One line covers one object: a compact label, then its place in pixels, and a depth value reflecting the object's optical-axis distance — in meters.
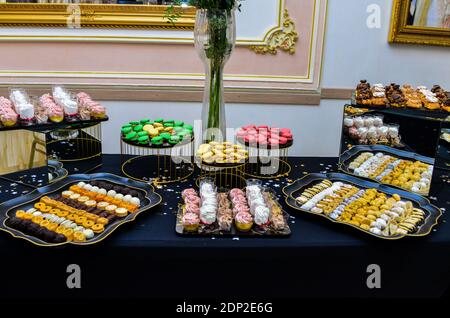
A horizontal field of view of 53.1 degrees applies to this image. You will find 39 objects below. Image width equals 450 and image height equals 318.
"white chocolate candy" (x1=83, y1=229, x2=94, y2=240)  1.38
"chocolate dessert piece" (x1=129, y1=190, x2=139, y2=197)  1.69
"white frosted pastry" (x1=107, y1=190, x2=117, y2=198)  1.67
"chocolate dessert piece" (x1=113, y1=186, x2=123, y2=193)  1.71
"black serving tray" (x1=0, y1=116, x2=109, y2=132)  1.71
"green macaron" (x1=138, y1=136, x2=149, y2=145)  1.82
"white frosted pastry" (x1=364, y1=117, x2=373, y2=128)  2.02
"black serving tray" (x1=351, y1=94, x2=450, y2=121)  1.90
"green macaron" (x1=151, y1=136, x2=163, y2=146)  1.82
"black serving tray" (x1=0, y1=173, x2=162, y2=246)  1.38
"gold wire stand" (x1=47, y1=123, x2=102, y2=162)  1.97
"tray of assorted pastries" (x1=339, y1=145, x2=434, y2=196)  1.87
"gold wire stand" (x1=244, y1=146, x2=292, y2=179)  2.00
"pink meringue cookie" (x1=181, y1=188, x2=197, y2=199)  1.69
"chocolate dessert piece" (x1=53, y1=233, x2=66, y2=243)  1.34
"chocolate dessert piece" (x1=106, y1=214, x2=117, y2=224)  1.49
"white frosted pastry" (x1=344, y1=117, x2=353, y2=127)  2.01
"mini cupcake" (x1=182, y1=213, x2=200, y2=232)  1.46
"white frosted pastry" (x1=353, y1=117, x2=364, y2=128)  2.01
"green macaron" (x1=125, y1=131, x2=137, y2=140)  1.86
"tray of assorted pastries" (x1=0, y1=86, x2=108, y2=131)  1.72
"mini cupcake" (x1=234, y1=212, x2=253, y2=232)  1.47
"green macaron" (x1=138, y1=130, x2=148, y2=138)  1.86
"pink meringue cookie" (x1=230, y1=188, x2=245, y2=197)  1.70
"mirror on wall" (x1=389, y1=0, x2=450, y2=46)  2.84
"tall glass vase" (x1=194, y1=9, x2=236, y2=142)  1.88
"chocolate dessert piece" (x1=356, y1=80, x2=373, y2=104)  1.97
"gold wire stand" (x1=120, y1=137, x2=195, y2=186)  1.93
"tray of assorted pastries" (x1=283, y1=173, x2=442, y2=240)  1.50
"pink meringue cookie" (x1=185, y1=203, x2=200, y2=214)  1.55
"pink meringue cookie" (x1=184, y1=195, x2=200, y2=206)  1.62
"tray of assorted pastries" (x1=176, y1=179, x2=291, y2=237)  1.47
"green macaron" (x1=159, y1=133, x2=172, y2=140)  1.86
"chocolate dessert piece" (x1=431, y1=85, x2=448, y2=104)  1.99
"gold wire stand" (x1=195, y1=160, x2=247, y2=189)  1.88
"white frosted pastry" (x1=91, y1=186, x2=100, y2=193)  1.71
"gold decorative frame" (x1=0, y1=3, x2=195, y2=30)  2.71
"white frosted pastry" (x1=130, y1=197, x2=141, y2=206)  1.62
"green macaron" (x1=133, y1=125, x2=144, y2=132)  1.94
